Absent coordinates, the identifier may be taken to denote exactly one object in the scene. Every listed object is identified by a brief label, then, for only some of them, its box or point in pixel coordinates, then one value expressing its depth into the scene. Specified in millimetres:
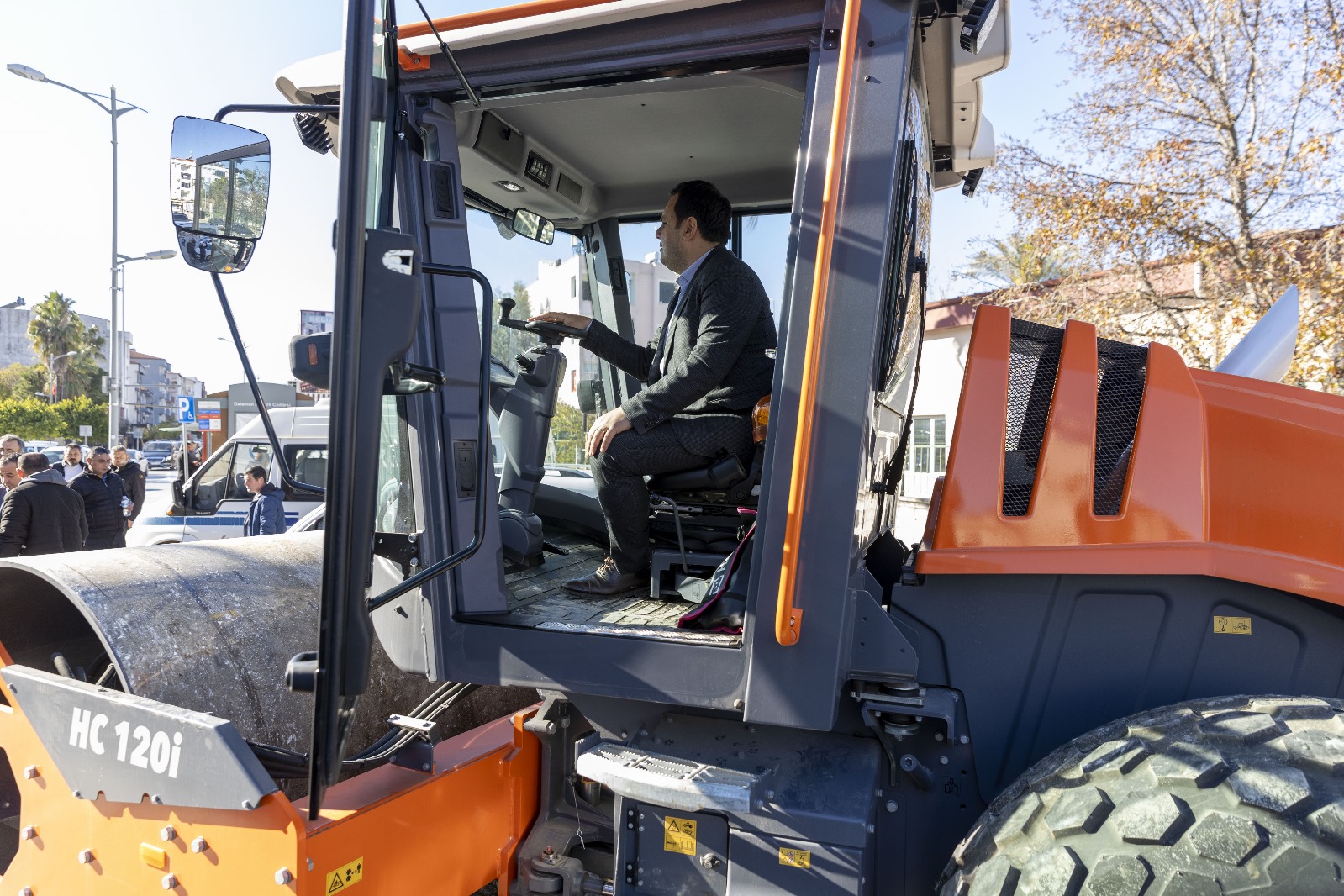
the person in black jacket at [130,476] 11180
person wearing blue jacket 8180
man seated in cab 2572
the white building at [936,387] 17172
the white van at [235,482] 11039
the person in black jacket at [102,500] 8812
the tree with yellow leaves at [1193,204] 11305
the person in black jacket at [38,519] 7254
